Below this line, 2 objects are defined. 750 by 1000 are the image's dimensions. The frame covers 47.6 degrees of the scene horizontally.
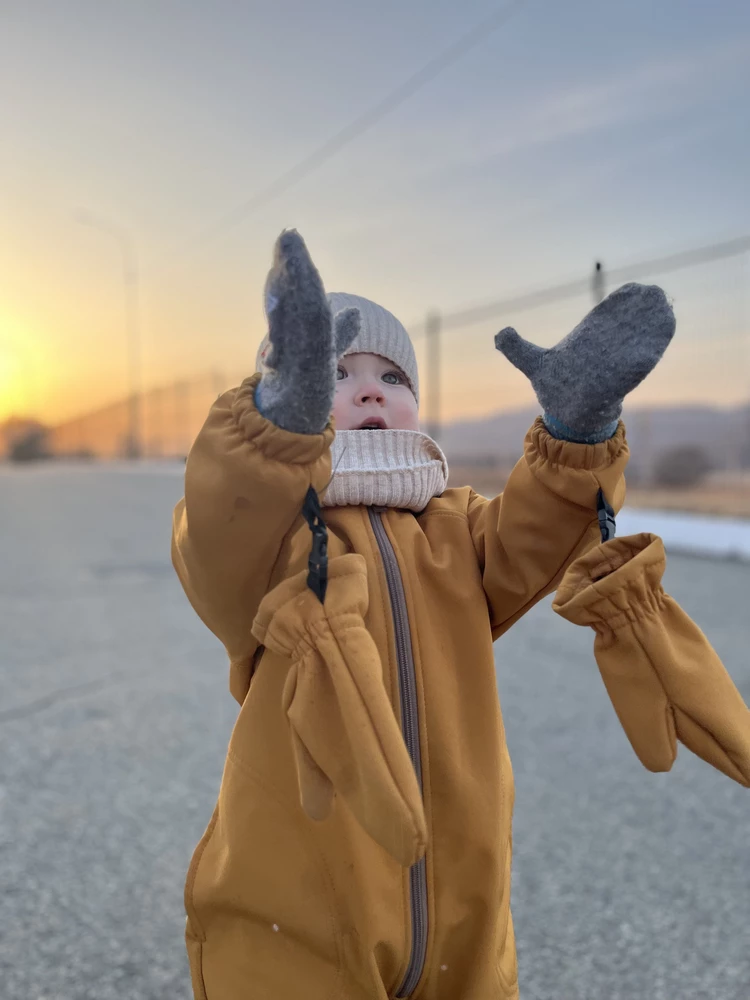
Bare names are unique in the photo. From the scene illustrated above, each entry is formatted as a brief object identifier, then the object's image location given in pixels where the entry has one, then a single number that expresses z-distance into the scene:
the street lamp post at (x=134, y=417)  20.78
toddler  0.91
